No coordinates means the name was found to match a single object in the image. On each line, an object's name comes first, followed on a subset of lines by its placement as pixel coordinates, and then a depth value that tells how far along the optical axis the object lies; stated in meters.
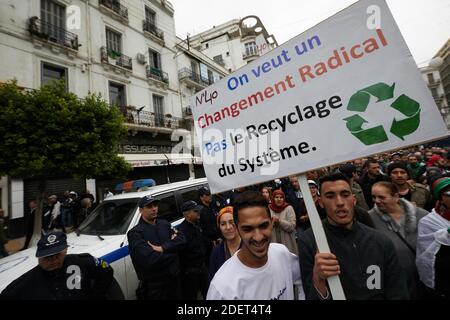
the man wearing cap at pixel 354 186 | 3.92
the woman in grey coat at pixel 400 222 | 2.01
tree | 6.30
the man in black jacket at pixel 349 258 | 1.44
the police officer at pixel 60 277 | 1.98
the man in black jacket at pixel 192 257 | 3.25
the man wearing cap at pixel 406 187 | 3.26
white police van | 3.19
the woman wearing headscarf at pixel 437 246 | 1.71
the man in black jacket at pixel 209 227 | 3.99
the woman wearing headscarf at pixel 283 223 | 3.44
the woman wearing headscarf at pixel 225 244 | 2.45
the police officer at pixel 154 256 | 2.59
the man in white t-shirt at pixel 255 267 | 1.45
